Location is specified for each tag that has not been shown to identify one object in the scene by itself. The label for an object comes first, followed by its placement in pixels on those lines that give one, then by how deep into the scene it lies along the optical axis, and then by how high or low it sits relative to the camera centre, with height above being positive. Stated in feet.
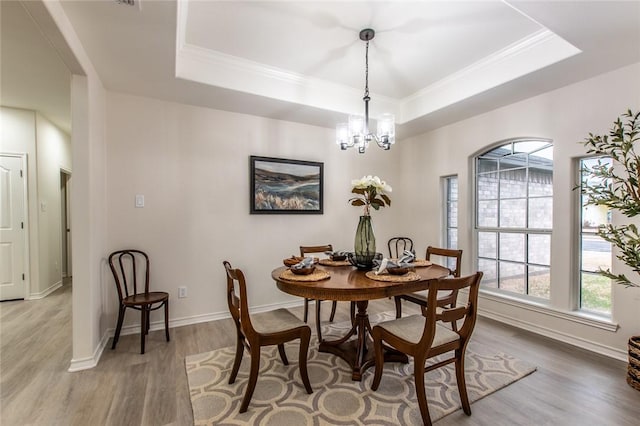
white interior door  13.10 -0.81
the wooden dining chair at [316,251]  10.52 -1.48
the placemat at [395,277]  6.54 -1.56
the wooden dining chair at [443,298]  8.62 -2.65
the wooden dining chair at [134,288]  8.64 -2.58
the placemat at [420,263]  8.44 -1.59
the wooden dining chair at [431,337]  5.37 -2.59
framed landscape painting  12.13 +1.03
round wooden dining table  6.03 -1.71
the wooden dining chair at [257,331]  5.94 -2.61
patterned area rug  5.84 -4.09
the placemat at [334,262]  8.55 -1.56
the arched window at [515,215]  10.38 -0.26
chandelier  8.82 +2.38
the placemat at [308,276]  6.64 -1.55
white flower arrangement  7.68 +0.54
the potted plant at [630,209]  6.51 -0.02
